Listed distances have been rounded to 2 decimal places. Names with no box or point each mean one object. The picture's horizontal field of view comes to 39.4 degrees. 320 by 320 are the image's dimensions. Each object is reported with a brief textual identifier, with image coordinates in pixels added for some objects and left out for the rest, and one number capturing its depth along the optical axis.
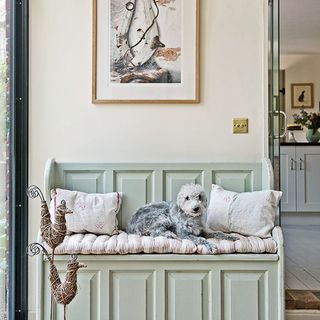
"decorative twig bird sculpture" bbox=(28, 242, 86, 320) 2.21
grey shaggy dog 2.52
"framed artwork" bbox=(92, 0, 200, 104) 3.00
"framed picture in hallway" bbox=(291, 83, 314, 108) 7.20
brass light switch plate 3.00
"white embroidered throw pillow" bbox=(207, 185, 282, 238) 2.63
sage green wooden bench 2.42
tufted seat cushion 2.42
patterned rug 2.61
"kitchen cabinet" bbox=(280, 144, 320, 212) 5.29
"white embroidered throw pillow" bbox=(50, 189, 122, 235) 2.70
